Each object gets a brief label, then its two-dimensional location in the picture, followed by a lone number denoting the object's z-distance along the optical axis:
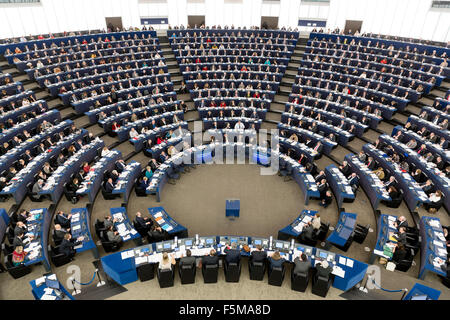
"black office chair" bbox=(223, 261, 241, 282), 9.91
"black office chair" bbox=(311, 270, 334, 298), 9.45
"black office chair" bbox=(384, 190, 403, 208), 13.17
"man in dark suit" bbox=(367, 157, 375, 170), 15.08
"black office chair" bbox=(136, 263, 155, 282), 9.96
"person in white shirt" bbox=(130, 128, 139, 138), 17.93
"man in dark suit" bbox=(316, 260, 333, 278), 9.42
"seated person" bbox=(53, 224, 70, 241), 10.96
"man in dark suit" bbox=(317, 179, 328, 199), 14.23
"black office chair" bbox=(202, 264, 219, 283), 9.85
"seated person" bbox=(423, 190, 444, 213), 12.68
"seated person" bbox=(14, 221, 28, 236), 10.54
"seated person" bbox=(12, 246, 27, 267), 9.64
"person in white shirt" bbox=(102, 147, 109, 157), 15.83
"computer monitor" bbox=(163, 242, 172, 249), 10.71
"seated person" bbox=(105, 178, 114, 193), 13.88
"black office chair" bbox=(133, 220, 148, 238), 12.04
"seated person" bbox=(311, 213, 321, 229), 11.63
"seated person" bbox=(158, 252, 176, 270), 9.55
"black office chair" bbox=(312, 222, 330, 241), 11.66
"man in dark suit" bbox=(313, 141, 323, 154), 17.14
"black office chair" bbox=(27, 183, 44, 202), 13.05
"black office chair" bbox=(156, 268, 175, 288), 9.67
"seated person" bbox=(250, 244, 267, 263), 10.03
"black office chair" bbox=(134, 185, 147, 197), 14.62
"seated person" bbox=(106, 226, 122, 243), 11.15
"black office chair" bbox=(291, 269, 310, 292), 9.59
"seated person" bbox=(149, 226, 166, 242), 11.62
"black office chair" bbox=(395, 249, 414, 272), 10.36
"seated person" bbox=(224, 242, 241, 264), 9.96
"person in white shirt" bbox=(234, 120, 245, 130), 19.36
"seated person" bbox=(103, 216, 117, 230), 11.44
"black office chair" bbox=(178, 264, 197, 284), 9.80
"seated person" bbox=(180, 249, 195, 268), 9.82
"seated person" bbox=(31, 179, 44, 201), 13.02
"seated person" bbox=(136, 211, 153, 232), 11.95
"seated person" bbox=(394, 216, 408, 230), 11.45
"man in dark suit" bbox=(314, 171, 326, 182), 14.45
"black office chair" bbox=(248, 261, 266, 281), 10.01
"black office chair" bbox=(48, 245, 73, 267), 10.48
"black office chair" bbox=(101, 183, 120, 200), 14.03
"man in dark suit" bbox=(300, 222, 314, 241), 11.49
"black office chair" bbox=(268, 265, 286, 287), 9.81
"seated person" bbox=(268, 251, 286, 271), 9.77
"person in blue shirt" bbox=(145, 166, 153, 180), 15.05
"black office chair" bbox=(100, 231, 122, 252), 11.17
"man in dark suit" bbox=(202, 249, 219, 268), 9.83
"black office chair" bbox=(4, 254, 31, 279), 9.81
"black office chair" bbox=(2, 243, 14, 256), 10.14
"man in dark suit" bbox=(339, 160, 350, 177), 15.19
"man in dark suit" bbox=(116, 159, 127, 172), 15.38
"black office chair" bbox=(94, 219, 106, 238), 11.72
